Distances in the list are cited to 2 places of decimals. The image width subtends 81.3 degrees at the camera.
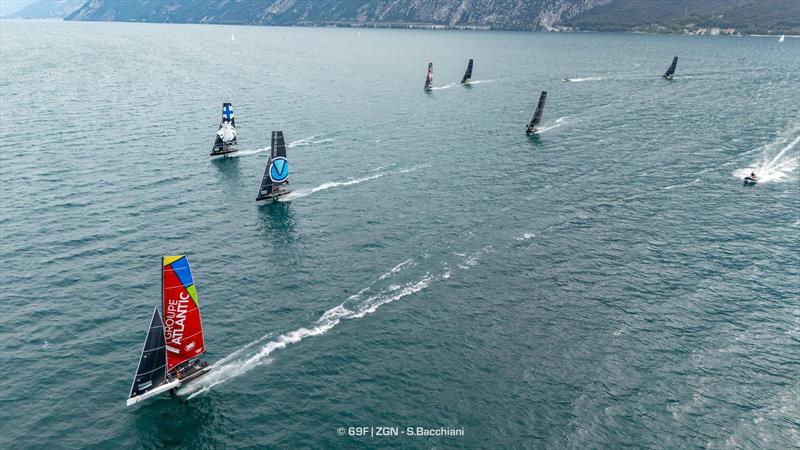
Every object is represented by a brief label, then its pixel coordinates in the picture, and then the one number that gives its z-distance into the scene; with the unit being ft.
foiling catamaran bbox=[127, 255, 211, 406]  147.23
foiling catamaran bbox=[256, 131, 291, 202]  298.56
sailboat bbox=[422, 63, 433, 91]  645.92
